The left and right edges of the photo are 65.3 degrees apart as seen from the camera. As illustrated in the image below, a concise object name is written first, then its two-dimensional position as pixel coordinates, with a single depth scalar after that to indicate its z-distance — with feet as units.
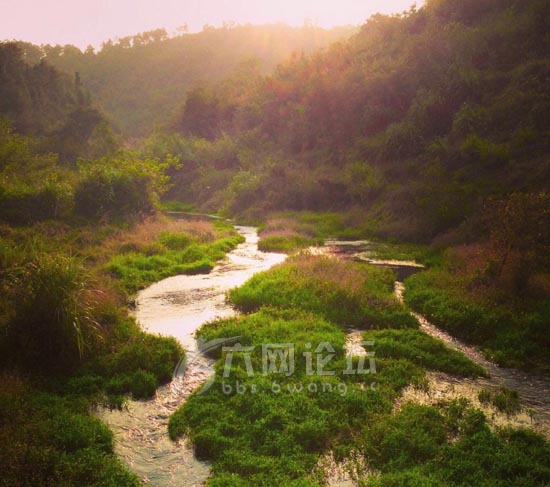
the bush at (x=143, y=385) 32.04
